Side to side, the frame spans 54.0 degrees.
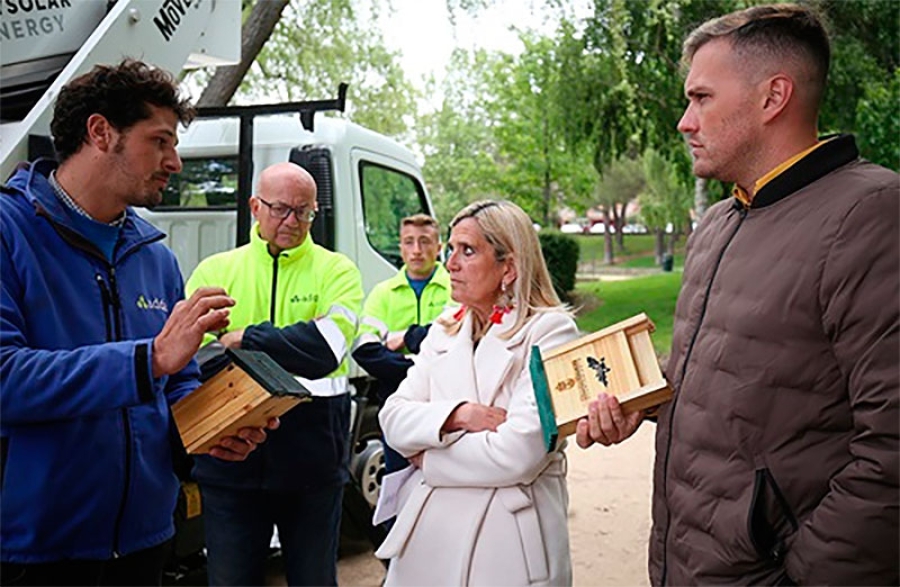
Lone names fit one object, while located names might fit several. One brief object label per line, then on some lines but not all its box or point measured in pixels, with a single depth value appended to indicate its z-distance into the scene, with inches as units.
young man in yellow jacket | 183.8
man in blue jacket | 81.9
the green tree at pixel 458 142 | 1135.6
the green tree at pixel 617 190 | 1763.0
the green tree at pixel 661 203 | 1053.8
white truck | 185.2
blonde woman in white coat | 101.3
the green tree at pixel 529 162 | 935.7
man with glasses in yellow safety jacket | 131.3
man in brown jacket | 70.9
